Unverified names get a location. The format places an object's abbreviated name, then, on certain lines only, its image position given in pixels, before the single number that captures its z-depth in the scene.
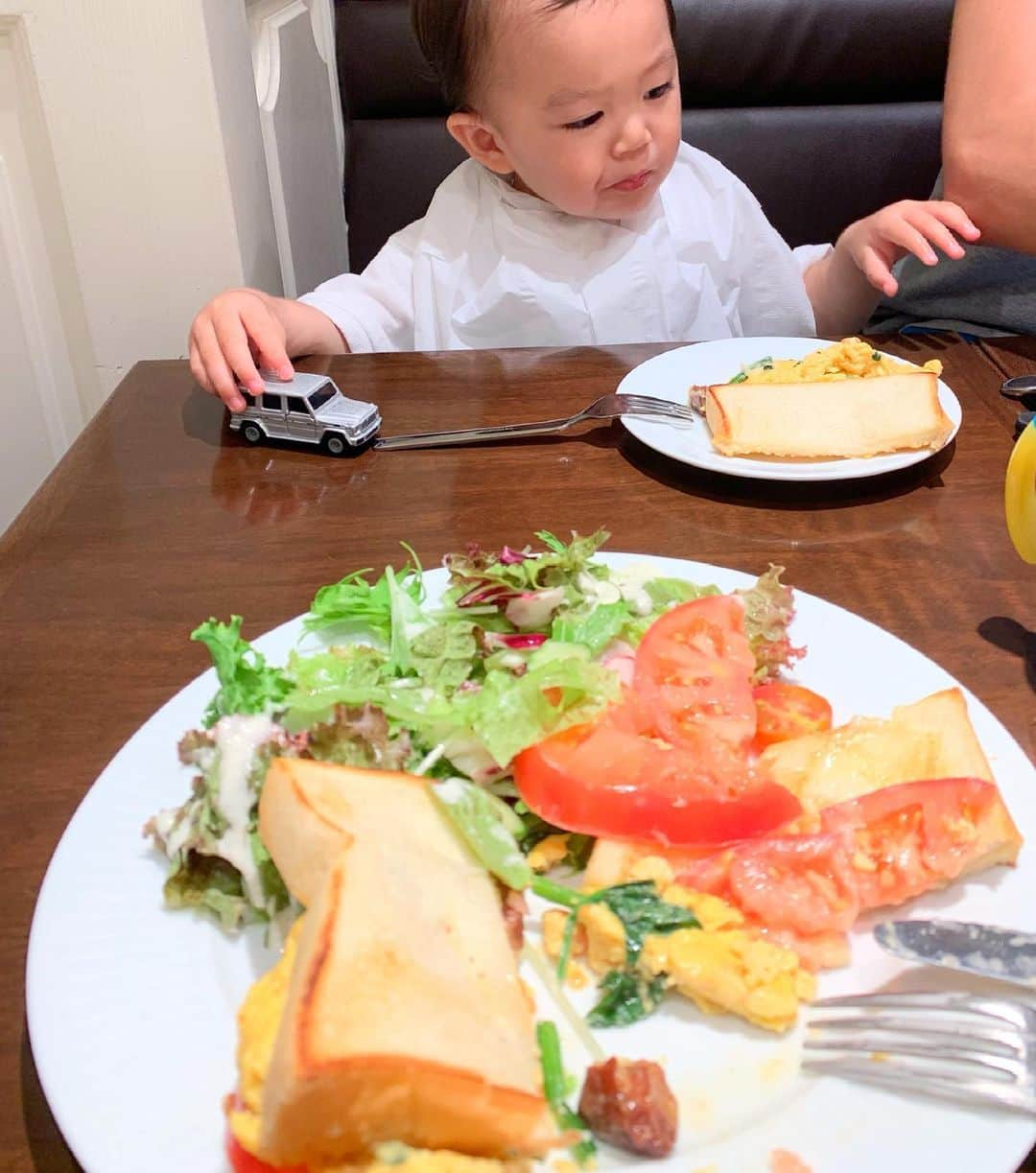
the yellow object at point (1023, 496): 0.40
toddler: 0.58
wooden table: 0.39
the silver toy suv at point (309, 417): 0.53
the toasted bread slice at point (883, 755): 0.32
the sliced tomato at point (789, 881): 0.29
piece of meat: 0.24
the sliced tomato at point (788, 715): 0.35
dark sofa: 0.97
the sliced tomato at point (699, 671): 0.34
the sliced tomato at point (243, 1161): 0.23
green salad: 0.31
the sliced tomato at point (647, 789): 0.31
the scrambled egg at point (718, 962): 0.27
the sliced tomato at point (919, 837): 0.29
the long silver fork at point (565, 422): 0.53
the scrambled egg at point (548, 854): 0.32
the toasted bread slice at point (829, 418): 0.50
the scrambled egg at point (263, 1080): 0.22
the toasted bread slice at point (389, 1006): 0.21
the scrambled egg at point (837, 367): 0.55
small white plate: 0.49
